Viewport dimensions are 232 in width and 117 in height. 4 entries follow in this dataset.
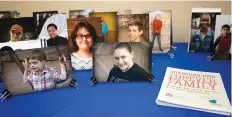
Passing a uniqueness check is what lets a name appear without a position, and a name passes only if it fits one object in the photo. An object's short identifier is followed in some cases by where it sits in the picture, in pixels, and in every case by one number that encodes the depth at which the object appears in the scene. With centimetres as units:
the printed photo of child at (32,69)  81
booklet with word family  70
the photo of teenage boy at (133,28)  103
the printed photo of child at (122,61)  87
